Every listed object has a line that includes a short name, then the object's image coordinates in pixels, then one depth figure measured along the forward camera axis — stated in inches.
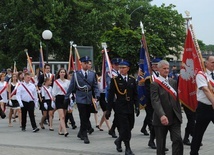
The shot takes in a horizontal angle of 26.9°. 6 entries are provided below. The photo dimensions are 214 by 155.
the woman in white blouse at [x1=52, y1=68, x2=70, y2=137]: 493.7
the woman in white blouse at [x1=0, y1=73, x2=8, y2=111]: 652.7
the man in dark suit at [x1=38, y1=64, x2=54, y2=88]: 615.9
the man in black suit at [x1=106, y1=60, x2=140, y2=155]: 366.9
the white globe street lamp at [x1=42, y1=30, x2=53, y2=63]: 864.2
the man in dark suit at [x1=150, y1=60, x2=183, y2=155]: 287.2
